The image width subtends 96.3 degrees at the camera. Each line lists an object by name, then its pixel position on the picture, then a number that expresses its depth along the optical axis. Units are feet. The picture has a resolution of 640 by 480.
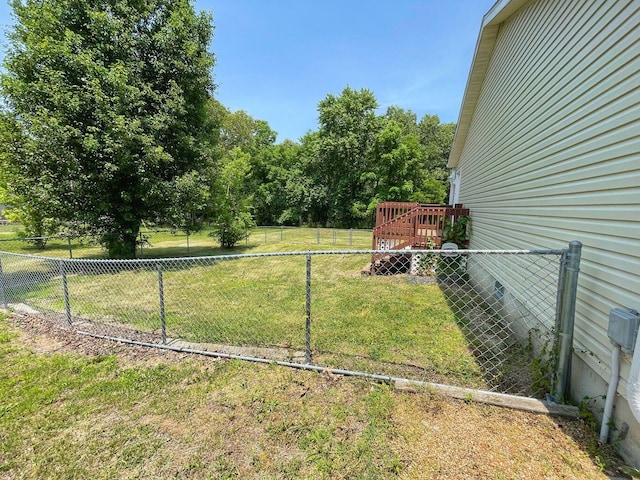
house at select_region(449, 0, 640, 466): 6.72
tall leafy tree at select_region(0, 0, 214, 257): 25.29
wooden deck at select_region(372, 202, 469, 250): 24.71
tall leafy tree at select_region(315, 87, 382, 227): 88.79
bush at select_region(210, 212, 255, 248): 44.88
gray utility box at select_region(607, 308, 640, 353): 5.91
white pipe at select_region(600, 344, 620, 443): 6.38
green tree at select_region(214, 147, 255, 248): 42.50
